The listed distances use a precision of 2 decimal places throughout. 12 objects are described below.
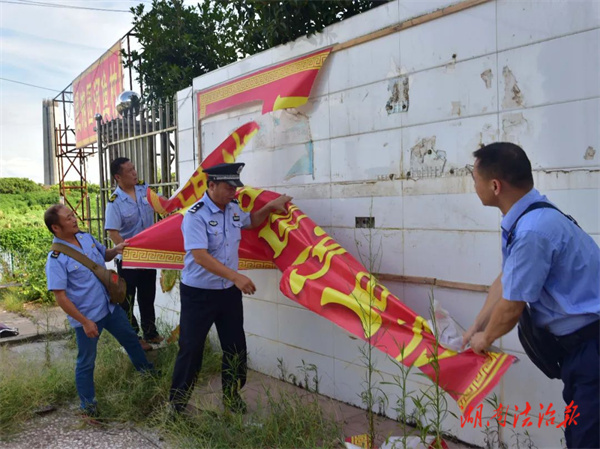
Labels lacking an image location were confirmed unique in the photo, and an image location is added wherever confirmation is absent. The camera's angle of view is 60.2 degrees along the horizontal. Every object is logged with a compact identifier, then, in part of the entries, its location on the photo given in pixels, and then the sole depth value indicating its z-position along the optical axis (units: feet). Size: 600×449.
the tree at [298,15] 13.71
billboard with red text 36.17
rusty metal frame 47.88
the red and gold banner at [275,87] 12.92
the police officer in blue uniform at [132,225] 15.47
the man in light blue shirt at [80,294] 11.77
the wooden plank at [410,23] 9.78
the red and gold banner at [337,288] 8.18
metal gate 18.81
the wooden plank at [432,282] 9.81
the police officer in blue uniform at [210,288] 11.34
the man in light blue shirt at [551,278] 6.39
